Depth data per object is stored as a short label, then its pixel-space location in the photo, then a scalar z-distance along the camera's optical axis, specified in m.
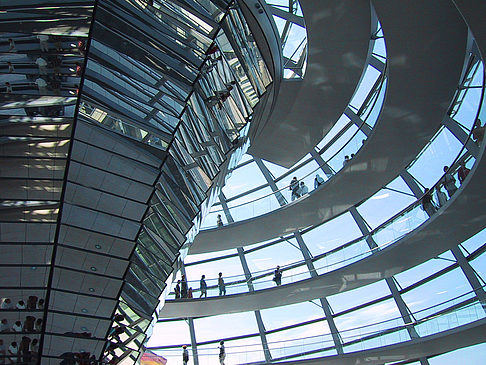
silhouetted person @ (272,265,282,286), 26.17
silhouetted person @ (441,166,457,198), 19.23
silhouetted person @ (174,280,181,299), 27.53
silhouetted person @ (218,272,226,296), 26.91
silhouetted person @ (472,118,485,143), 16.34
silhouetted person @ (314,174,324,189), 25.33
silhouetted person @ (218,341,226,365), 27.28
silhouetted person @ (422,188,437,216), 20.80
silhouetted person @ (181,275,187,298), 27.44
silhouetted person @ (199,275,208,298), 27.09
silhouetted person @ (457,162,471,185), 17.92
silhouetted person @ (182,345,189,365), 27.50
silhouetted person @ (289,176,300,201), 26.22
